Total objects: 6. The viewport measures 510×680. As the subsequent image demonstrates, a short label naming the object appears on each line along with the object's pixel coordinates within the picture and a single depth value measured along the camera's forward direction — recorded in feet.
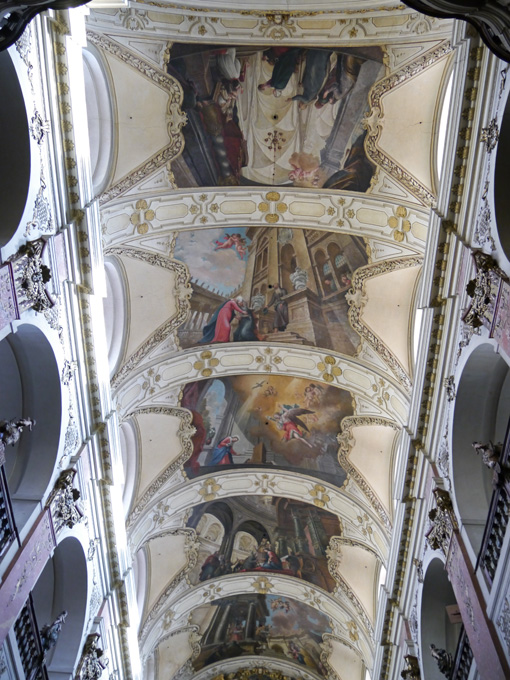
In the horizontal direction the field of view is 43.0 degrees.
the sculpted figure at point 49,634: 35.35
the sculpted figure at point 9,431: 29.58
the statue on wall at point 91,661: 40.52
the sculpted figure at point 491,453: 29.40
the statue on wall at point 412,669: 41.73
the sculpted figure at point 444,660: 35.94
